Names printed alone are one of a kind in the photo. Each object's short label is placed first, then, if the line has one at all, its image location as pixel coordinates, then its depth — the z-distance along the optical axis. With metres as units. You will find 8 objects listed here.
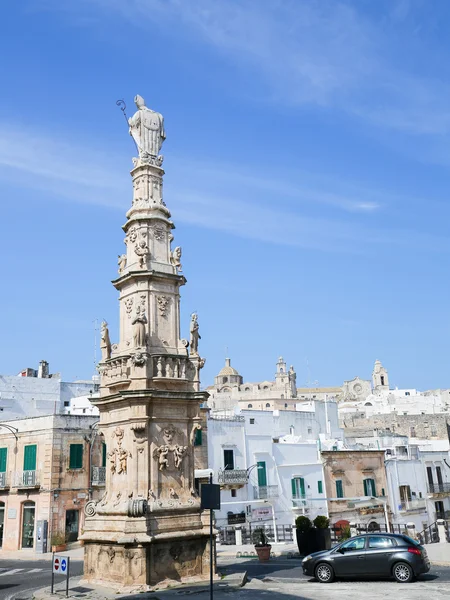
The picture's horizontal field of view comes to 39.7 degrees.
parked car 13.91
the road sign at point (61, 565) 13.02
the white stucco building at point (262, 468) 35.50
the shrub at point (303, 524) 18.88
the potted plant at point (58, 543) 28.39
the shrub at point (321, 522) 18.79
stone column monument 14.30
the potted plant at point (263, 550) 18.88
